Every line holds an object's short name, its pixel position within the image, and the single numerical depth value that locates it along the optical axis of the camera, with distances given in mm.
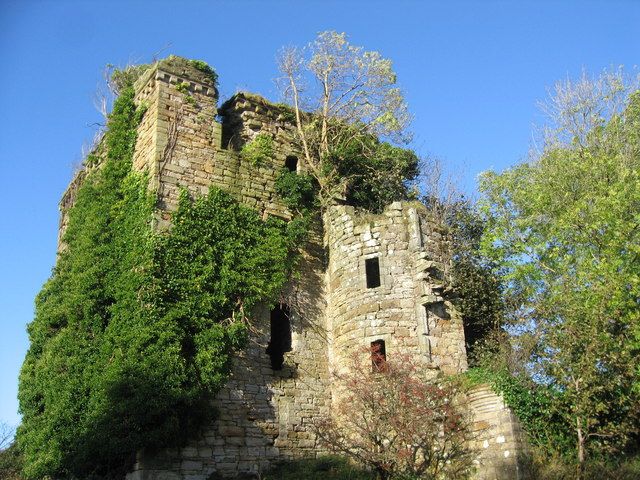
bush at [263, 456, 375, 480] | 13922
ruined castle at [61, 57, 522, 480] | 15172
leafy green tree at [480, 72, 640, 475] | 13461
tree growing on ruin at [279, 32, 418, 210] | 18781
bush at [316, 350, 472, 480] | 12484
